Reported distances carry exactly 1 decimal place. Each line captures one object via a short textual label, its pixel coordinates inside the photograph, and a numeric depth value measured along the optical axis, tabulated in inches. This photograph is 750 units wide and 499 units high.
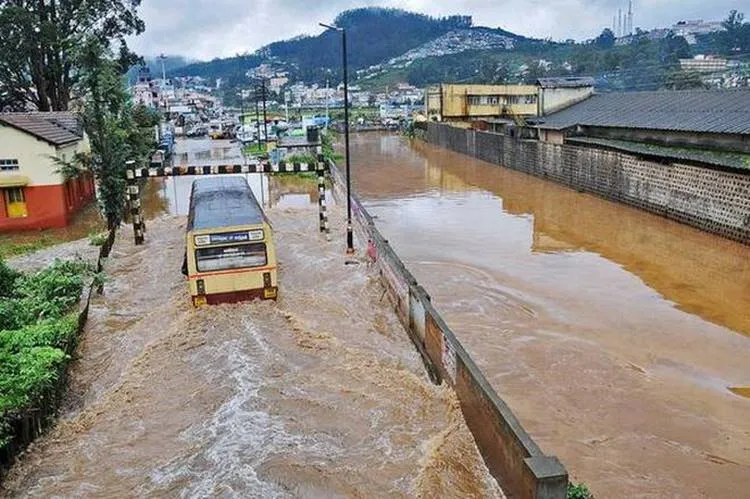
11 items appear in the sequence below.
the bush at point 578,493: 273.9
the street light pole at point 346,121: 707.4
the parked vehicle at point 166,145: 1827.3
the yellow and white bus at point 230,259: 542.0
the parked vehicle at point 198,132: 3034.0
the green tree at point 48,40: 1267.2
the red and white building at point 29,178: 923.4
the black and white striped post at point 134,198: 847.7
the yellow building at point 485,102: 2443.4
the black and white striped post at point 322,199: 884.0
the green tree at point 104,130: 917.2
